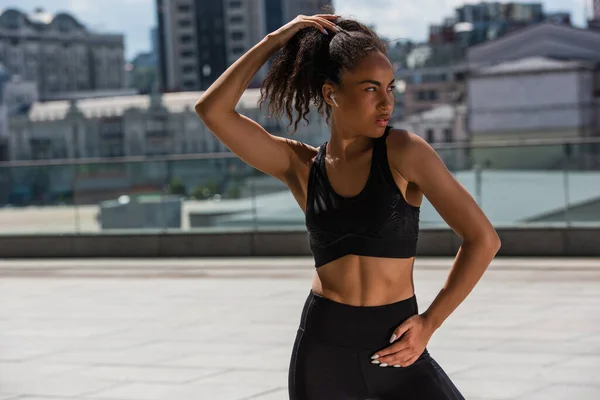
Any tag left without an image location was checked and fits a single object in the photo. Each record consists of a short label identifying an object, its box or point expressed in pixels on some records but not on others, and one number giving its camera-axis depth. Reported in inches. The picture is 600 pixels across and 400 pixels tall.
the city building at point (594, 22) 5600.4
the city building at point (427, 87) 6194.9
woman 126.6
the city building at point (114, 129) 6240.2
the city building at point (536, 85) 3715.6
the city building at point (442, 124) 5162.4
